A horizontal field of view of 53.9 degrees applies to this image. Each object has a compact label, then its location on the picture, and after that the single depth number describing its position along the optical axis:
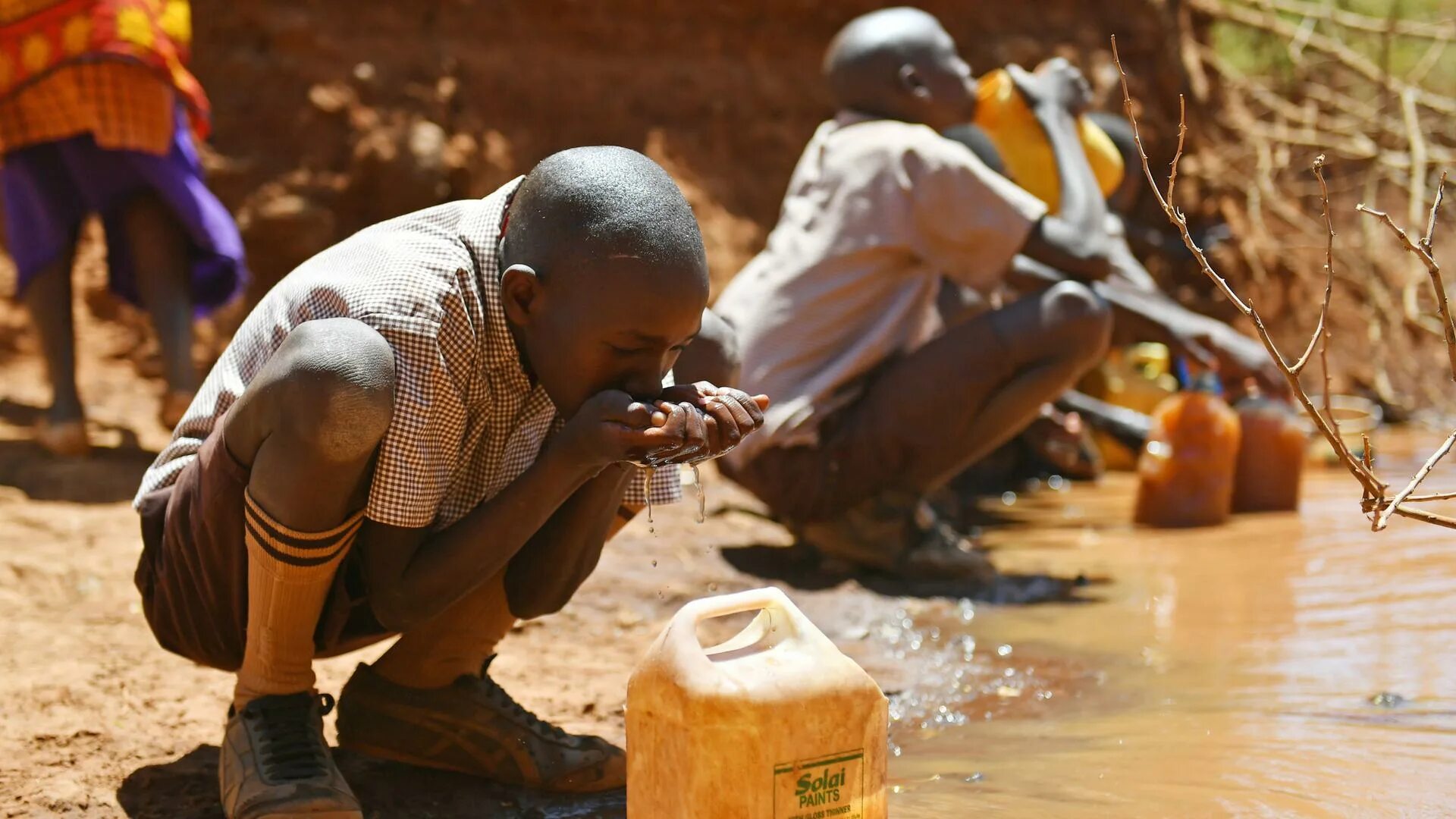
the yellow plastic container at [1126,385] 6.08
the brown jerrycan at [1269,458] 4.83
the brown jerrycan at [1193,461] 4.70
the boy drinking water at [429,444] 1.85
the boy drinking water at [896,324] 3.66
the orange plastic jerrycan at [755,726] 1.61
